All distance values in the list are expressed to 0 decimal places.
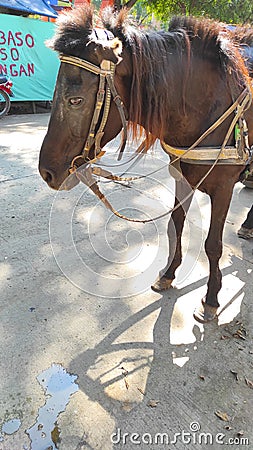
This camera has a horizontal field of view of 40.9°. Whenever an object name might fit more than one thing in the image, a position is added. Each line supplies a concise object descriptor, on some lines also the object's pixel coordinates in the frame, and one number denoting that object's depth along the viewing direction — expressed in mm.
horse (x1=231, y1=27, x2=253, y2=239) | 1871
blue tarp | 8648
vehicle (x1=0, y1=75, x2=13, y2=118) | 7759
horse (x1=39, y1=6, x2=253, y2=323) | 1375
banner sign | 8023
